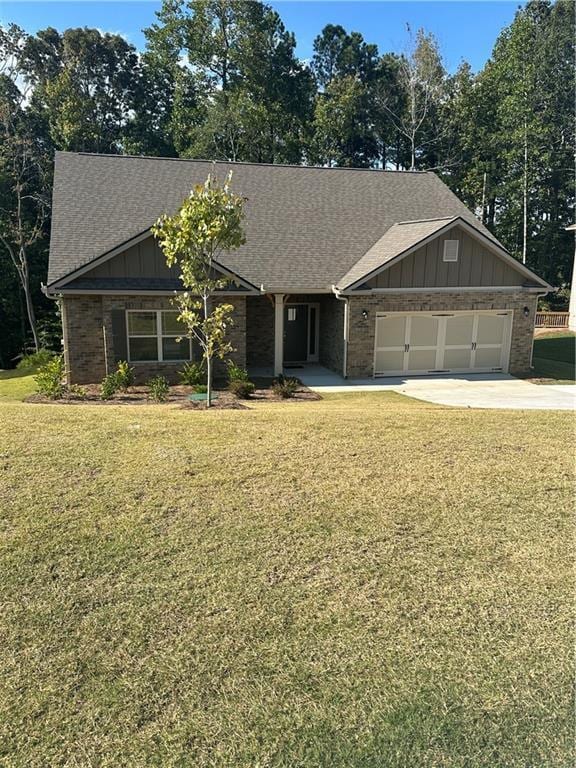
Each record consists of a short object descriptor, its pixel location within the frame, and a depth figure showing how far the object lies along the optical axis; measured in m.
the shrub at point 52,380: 13.22
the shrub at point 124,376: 14.16
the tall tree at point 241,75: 35.94
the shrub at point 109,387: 13.16
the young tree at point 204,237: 11.12
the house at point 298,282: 14.98
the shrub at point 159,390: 13.01
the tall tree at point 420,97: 34.94
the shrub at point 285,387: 13.58
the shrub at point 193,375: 14.73
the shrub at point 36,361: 18.83
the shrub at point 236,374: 14.37
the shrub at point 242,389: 13.27
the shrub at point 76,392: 13.33
